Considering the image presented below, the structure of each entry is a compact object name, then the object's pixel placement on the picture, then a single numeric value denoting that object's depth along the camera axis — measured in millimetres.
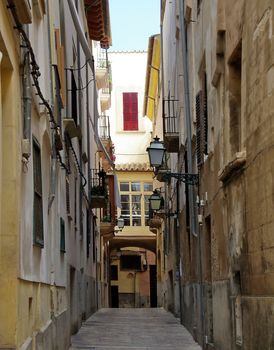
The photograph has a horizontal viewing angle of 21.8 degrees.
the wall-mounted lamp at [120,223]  41053
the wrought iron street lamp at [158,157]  14562
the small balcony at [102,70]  36697
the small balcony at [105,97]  40281
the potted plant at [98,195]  26688
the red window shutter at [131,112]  49469
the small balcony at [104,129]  35969
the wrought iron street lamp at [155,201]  20122
